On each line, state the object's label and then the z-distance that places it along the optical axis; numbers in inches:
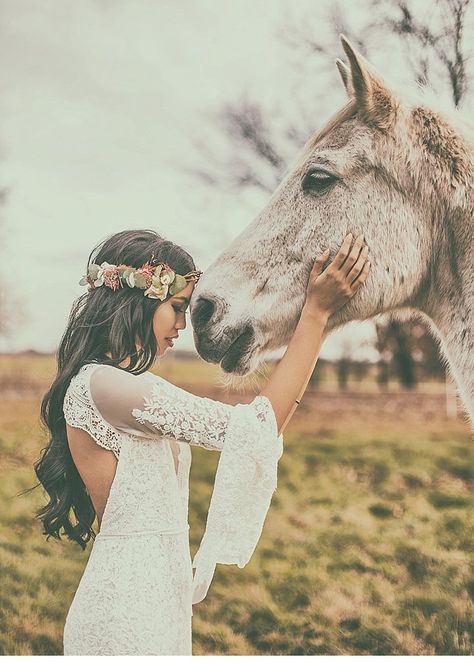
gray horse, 46.4
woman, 42.0
